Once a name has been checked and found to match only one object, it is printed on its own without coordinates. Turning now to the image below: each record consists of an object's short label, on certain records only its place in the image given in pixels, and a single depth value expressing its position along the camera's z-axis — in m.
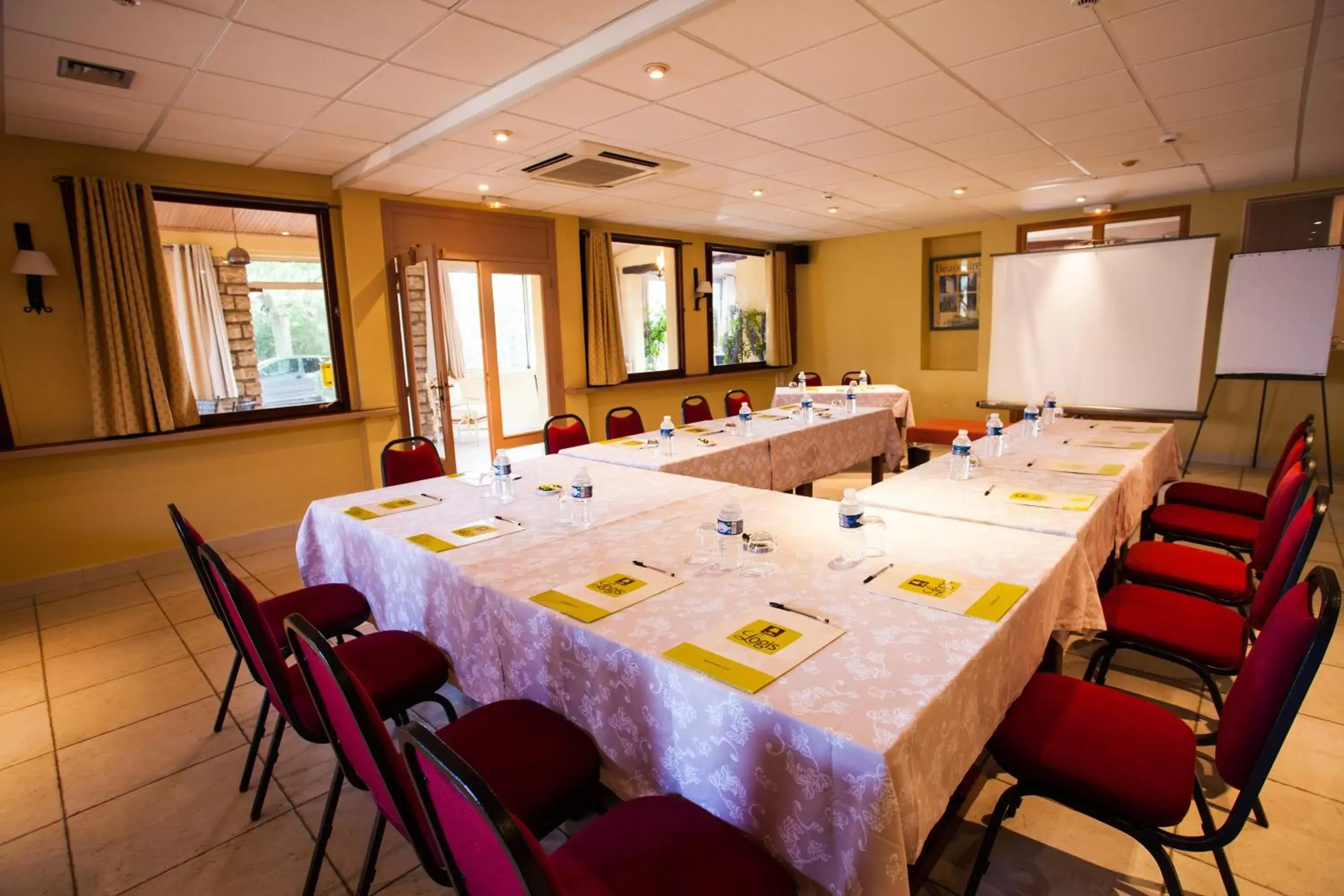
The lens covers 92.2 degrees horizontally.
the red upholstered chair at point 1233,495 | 3.07
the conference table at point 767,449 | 3.70
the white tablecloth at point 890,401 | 5.88
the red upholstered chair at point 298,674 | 1.63
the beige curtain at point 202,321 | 6.48
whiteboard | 5.44
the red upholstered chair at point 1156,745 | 1.22
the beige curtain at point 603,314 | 6.73
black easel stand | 5.33
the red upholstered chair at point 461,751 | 1.12
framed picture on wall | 8.06
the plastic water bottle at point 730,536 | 1.83
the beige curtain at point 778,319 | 8.91
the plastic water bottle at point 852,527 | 1.92
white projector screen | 6.20
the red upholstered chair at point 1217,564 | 2.30
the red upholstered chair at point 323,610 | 2.31
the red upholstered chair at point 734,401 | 5.65
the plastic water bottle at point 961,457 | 2.80
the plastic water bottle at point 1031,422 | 3.84
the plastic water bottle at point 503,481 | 2.75
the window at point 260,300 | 4.90
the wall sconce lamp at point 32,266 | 3.66
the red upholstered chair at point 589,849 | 0.74
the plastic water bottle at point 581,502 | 2.36
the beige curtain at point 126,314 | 3.93
